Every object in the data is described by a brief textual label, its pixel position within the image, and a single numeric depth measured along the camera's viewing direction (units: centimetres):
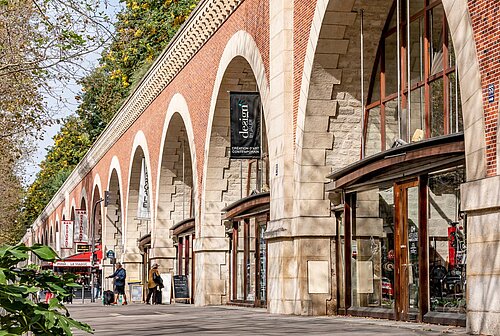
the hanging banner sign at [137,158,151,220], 4138
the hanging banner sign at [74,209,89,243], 6419
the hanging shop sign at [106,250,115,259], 5418
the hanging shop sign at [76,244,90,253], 6019
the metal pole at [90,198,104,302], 5111
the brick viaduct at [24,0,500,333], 1344
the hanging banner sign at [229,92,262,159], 2575
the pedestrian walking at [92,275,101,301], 6419
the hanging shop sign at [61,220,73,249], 6715
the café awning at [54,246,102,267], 5634
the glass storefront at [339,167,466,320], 1594
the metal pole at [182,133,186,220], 3744
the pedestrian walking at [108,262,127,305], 3991
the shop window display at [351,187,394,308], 1878
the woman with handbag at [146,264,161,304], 3609
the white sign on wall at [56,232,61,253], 7285
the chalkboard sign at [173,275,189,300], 3488
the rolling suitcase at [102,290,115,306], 4141
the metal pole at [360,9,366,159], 1983
